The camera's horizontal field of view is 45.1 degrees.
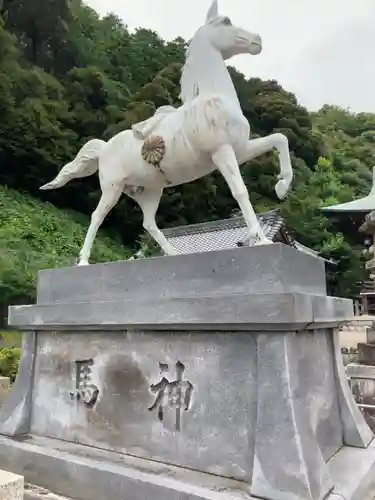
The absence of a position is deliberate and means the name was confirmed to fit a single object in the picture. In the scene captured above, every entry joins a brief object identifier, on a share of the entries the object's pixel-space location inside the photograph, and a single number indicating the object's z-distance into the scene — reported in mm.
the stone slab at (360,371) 6785
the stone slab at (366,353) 7535
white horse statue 3170
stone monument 2580
